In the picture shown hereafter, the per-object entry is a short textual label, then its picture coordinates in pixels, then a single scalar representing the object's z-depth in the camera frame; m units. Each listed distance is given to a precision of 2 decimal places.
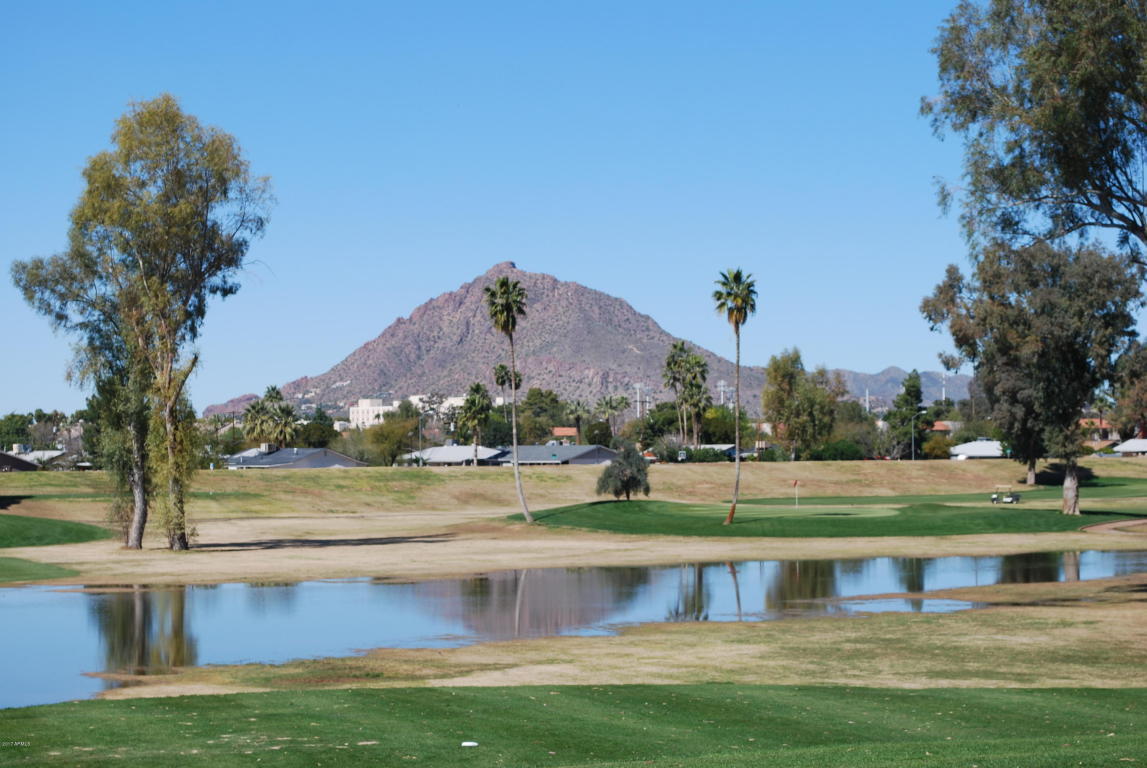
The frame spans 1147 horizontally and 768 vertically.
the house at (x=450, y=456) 181.50
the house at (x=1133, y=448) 182.25
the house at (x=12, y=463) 140.50
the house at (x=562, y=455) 170.12
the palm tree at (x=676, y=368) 170.12
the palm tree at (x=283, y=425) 183.00
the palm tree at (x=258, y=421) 184.00
